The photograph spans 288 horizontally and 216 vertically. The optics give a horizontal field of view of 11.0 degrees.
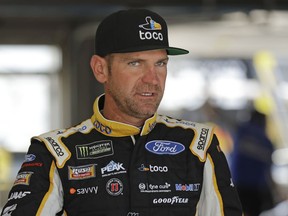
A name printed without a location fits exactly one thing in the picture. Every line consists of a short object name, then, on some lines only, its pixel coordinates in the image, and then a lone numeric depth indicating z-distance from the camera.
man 4.00
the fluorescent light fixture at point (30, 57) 14.11
